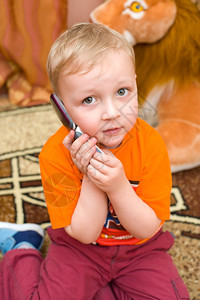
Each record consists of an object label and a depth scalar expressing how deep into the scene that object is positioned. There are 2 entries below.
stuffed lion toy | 1.26
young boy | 0.89
